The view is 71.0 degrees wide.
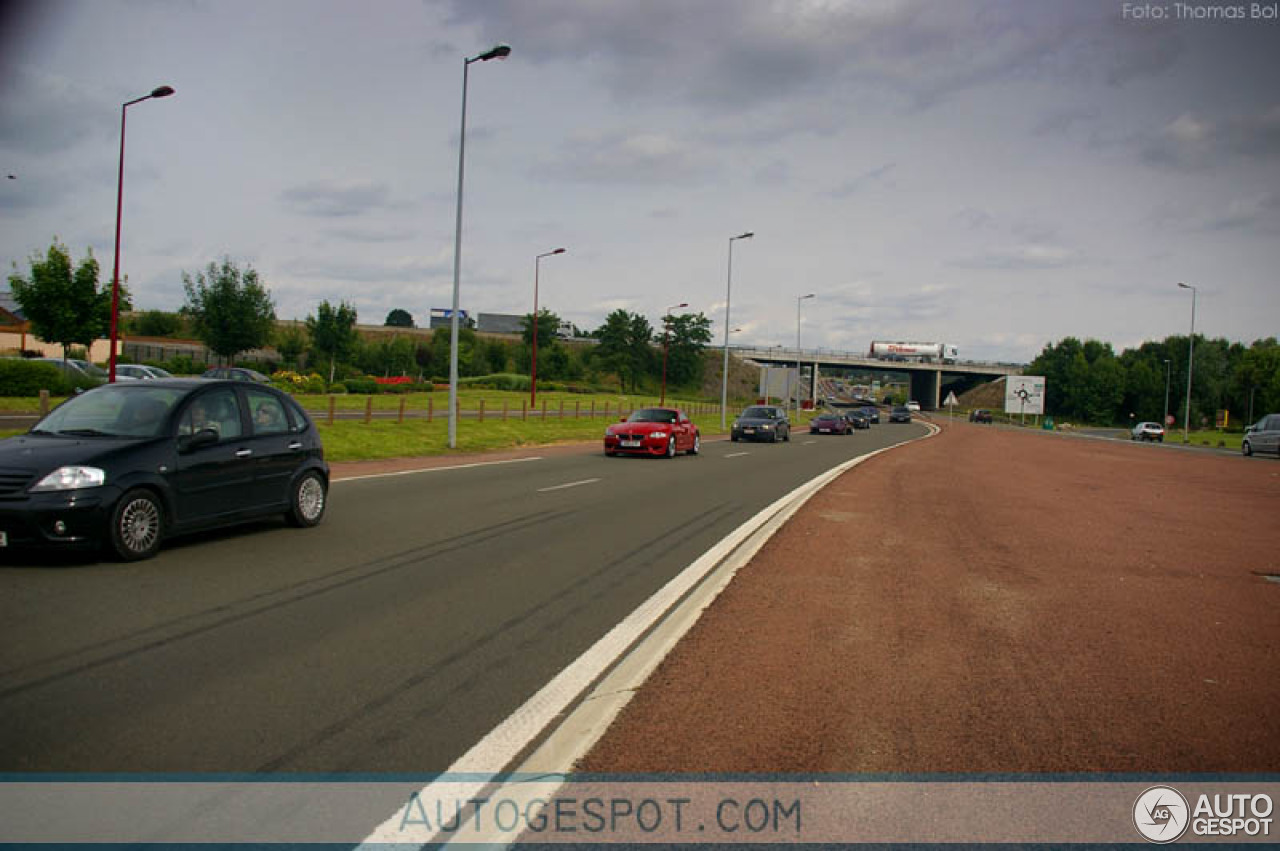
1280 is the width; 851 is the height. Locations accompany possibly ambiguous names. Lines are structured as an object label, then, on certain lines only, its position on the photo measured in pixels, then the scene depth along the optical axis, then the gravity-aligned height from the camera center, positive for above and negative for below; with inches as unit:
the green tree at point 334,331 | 2522.1 +149.7
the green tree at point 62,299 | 1461.6 +120.5
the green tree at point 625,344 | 4087.1 +243.2
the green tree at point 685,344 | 4451.3 +273.4
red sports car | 962.1 -41.6
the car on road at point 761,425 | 1427.2 -36.4
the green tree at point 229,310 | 2030.0 +158.1
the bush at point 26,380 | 1300.4 -14.0
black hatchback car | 293.1 -33.3
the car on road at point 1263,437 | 1502.2 -20.9
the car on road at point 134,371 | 1434.2 +6.3
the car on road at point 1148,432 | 2571.4 -37.5
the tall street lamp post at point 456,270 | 972.6 +134.2
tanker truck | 5733.3 +369.6
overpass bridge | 5007.6 +247.1
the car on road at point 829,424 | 1956.2 -40.6
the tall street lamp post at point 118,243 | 893.2 +139.2
